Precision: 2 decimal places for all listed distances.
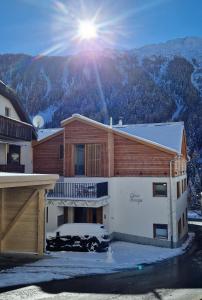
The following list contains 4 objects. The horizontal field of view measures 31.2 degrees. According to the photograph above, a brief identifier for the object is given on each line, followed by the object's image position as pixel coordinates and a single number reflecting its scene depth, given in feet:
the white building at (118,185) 79.97
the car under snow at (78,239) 67.15
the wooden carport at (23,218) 57.98
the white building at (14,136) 76.13
